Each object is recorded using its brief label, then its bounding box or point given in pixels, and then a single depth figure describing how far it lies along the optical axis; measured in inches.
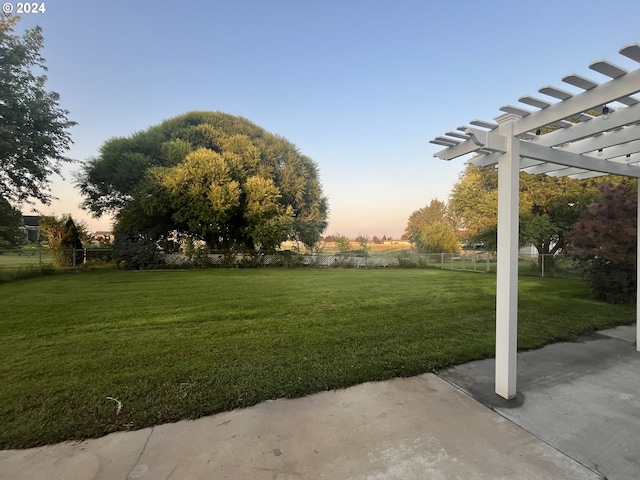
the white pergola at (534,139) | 76.5
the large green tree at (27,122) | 398.9
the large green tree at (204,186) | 570.6
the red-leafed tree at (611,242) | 231.8
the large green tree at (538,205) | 473.4
